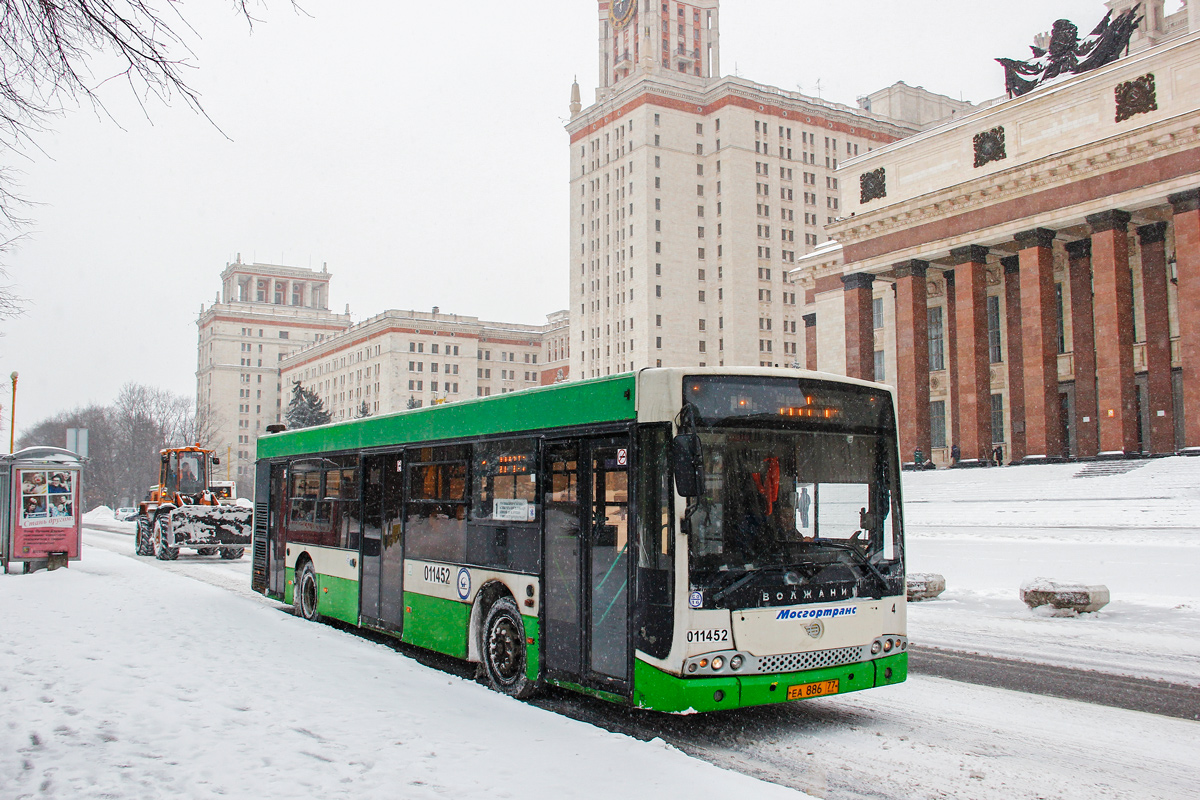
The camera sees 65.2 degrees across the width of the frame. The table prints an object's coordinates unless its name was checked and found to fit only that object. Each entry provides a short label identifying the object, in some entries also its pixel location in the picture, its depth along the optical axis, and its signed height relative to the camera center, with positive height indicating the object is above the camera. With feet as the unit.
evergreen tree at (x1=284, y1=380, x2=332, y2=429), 251.39 +18.11
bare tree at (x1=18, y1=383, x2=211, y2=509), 254.47 +10.50
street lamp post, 112.32 +7.63
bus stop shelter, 62.28 -1.92
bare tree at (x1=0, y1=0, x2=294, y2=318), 17.37 +8.47
